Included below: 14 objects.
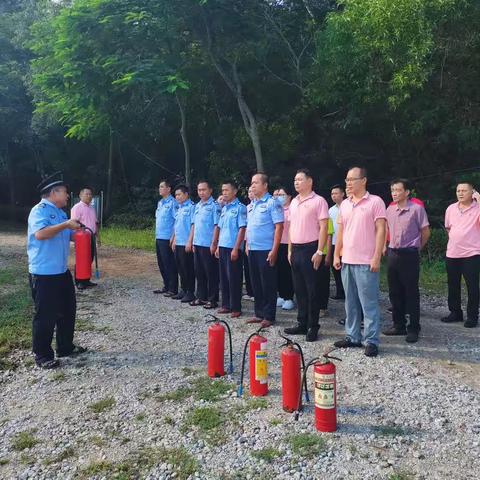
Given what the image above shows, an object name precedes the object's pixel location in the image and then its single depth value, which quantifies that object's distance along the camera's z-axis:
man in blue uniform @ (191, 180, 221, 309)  7.10
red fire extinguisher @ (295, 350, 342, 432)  3.37
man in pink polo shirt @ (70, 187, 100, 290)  8.47
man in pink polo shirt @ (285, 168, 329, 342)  5.34
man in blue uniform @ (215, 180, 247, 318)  6.50
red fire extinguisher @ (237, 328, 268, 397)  3.99
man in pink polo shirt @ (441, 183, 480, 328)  6.08
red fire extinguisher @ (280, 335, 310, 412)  3.75
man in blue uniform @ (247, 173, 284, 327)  5.98
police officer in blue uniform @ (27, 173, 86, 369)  4.82
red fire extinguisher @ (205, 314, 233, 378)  4.45
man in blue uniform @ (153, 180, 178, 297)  7.92
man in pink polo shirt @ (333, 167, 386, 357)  4.85
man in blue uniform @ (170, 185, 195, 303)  7.51
